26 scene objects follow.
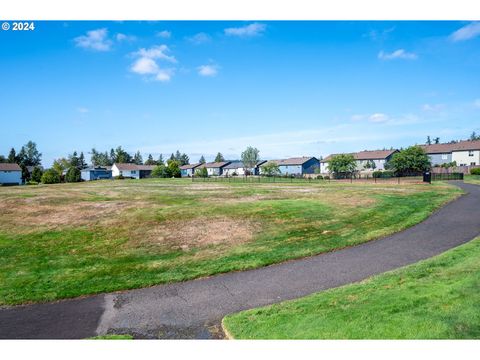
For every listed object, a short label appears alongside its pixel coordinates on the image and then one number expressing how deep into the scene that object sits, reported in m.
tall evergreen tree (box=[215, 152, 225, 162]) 152.88
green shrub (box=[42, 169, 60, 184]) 75.50
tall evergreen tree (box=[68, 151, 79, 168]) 131.95
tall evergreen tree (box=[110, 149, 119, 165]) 157.68
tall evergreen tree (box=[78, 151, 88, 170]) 141.96
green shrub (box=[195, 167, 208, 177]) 98.43
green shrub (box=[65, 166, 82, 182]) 81.59
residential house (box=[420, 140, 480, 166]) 77.19
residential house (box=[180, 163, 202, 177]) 139.12
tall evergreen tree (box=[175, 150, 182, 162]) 182.91
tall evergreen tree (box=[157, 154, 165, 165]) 151.81
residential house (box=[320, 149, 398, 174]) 92.06
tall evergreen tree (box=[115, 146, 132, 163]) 139.84
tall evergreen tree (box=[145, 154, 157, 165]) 151.82
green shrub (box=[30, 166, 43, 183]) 82.31
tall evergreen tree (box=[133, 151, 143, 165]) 161.95
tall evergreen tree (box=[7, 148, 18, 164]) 105.12
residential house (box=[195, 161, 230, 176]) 134.38
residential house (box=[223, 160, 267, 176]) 119.12
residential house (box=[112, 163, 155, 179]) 118.62
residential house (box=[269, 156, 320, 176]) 107.75
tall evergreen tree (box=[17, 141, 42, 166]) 116.19
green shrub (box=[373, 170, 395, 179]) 61.31
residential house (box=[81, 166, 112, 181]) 115.00
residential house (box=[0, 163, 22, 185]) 87.62
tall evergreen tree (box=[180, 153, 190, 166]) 178.27
